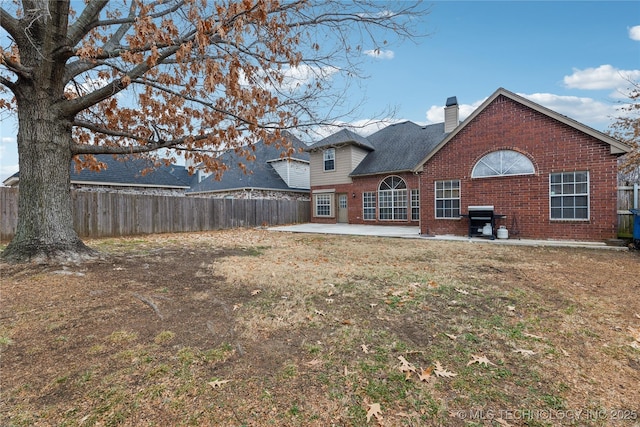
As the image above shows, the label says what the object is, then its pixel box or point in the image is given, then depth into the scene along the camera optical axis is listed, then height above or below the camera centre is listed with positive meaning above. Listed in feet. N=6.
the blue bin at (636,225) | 26.27 -1.80
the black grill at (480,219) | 35.09 -1.36
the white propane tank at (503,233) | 34.19 -2.98
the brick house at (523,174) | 30.42 +3.89
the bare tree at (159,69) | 16.43 +9.16
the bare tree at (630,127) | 45.55 +13.80
